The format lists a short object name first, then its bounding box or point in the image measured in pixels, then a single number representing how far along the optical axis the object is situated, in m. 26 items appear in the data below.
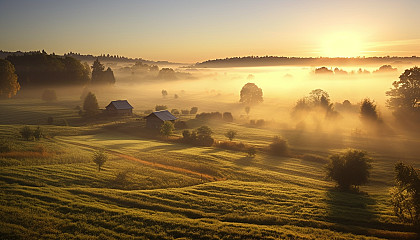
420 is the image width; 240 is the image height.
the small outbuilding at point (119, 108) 92.31
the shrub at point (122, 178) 32.84
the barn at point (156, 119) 75.56
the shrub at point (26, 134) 49.06
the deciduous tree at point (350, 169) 38.88
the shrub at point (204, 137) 64.42
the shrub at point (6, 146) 39.15
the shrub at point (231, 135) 67.57
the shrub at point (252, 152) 55.71
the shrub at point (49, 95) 113.88
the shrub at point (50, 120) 73.16
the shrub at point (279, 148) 59.88
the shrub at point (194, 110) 114.88
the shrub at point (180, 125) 81.72
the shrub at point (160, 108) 104.94
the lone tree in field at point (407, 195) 26.94
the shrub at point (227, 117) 102.69
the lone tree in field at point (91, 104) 89.25
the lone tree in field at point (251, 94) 141.88
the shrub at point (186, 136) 65.25
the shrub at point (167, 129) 66.19
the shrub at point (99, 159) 37.22
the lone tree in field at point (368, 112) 89.25
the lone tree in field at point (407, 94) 85.62
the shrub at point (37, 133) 50.28
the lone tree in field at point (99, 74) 149.62
